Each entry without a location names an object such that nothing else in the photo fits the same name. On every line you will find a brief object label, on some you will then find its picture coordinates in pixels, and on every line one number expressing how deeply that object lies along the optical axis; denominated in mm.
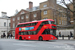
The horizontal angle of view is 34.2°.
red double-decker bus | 20703
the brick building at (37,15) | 37875
